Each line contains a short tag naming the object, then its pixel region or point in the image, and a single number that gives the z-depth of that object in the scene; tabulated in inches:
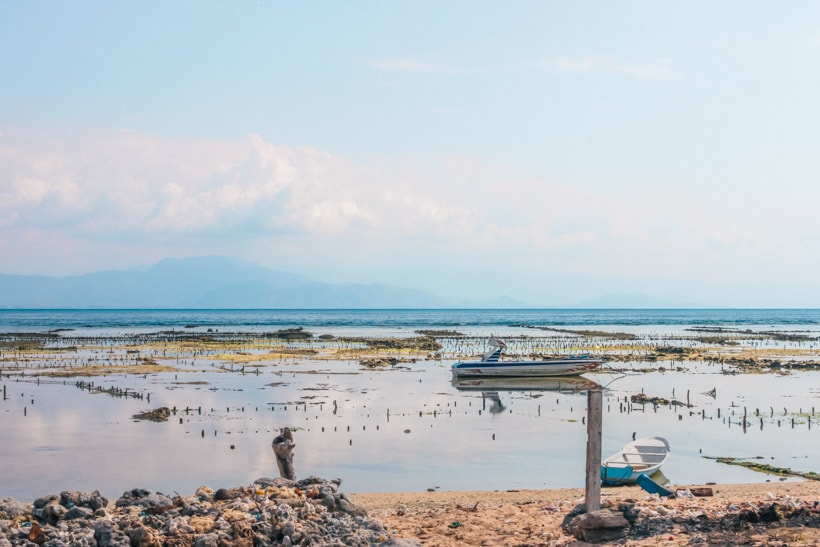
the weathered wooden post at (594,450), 602.9
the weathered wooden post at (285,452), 669.3
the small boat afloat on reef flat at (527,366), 1852.9
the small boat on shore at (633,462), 848.9
